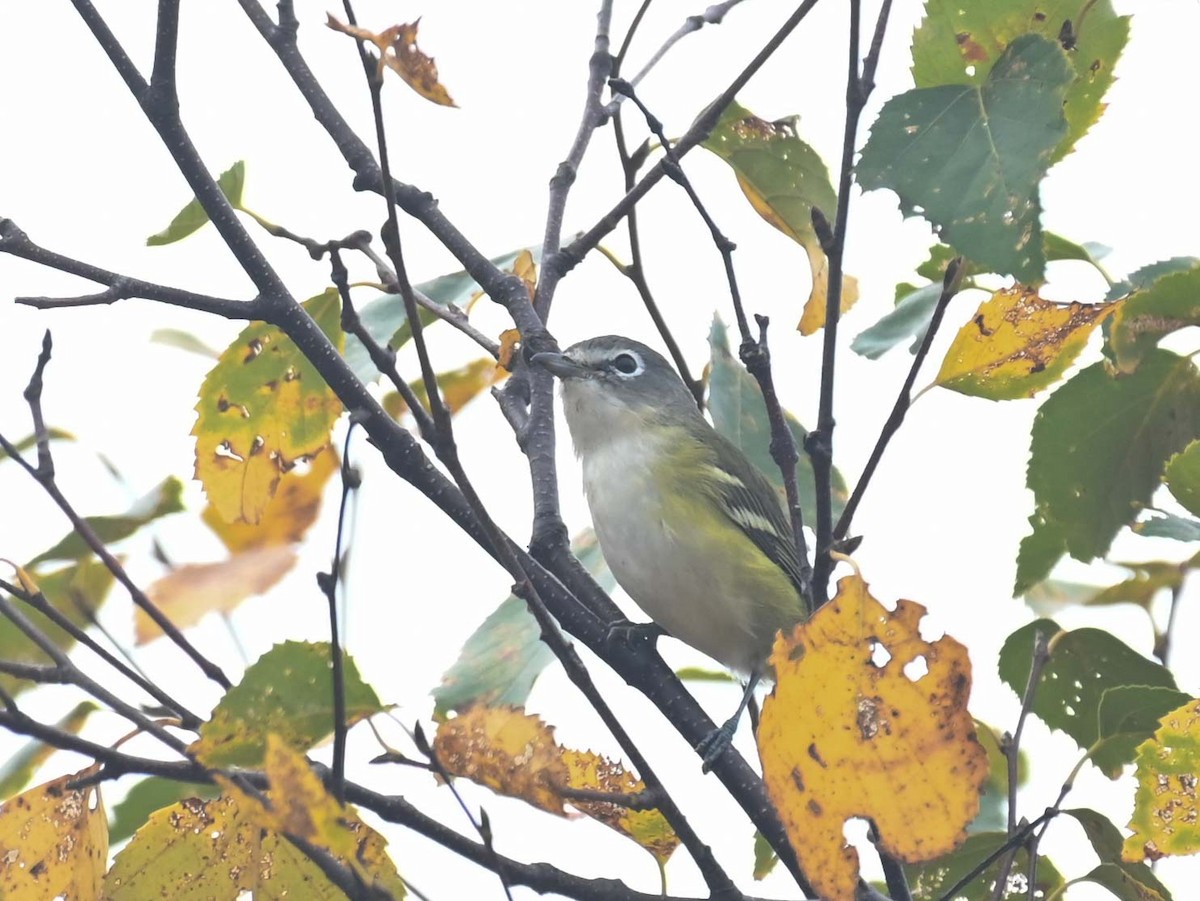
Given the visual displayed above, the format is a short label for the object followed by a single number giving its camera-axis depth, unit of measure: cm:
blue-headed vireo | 733
